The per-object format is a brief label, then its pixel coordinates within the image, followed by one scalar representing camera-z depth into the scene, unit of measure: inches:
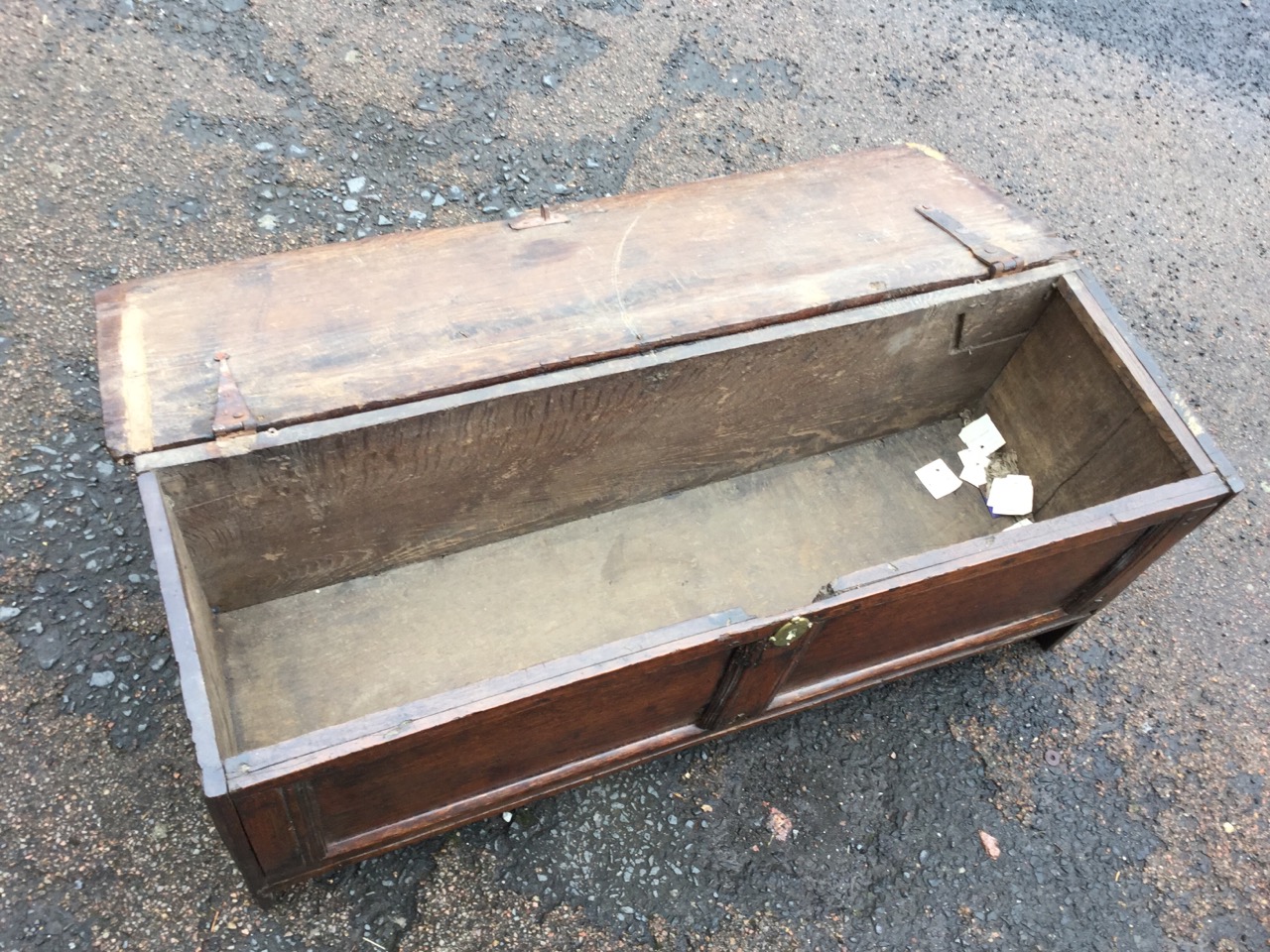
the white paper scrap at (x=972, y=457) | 127.2
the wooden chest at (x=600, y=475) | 83.0
